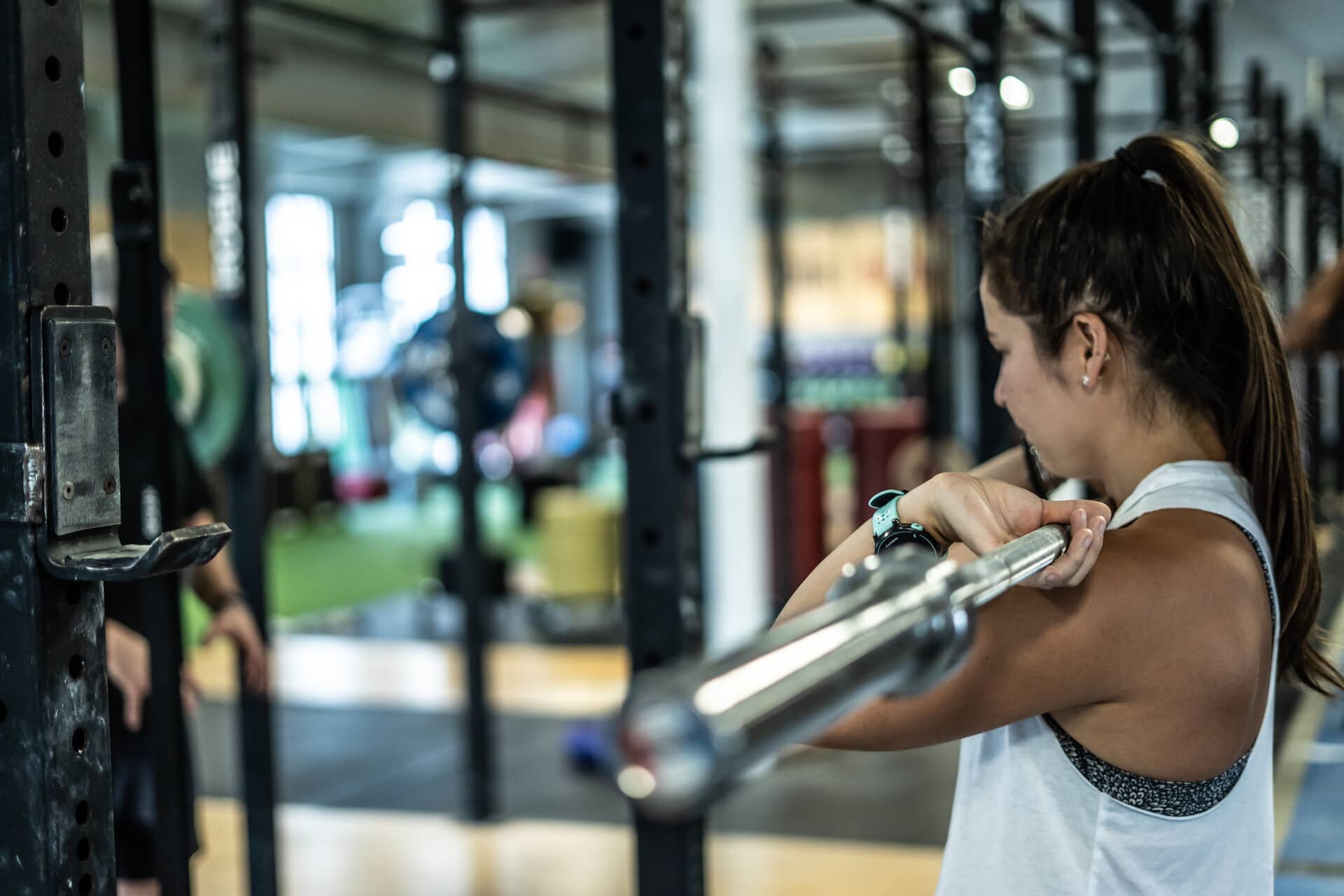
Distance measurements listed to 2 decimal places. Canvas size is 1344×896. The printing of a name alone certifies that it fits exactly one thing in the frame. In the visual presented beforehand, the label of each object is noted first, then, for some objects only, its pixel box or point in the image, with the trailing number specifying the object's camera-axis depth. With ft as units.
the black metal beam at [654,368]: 5.97
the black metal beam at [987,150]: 9.53
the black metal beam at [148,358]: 5.69
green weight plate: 9.96
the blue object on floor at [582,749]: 15.89
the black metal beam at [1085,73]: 10.75
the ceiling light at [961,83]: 10.09
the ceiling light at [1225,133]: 13.92
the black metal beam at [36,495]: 3.32
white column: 16.62
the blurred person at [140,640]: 6.59
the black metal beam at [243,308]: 10.30
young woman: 3.41
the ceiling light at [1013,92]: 10.05
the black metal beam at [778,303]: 19.52
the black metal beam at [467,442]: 13.83
